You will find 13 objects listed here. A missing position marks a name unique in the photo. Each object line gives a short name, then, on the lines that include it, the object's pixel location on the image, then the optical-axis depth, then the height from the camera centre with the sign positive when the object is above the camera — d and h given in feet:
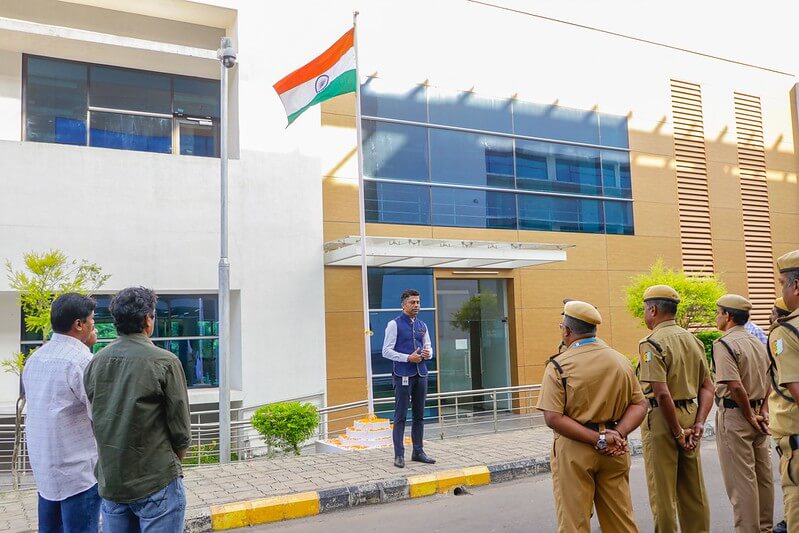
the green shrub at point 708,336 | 53.02 -2.59
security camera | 32.14 +13.32
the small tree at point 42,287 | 28.86 +1.79
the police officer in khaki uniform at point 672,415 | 14.98 -2.64
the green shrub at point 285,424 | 33.40 -5.59
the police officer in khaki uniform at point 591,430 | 12.17 -2.34
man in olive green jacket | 11.16 -1.86
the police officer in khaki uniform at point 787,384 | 11.97 -1.55
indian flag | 33.81 +12.74
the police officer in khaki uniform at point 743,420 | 15.58 -2.94
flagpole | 31.35 +3.17
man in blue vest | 25.53 -1.84
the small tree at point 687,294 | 49.55 +0.88
